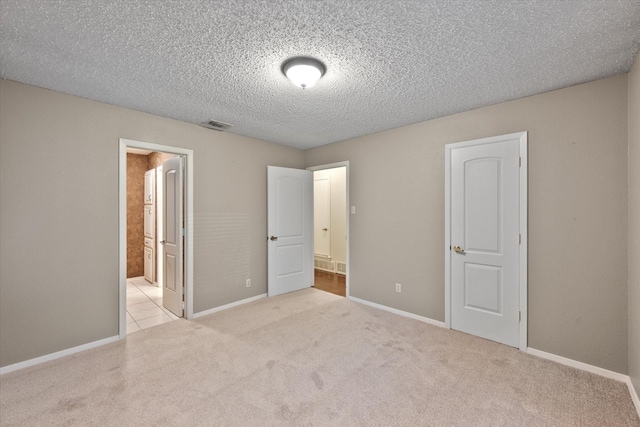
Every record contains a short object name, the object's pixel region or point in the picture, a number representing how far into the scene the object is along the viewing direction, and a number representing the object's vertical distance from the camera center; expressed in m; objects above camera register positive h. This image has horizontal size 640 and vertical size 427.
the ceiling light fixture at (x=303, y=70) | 1.97 +1.04
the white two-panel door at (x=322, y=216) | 5.96 -0.12
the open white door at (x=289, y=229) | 4.25 -0.30
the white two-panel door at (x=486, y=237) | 2.66 -0.27
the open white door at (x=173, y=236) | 3.43 -0.33
